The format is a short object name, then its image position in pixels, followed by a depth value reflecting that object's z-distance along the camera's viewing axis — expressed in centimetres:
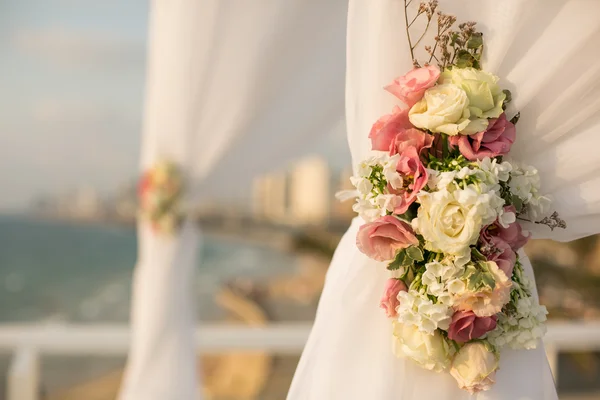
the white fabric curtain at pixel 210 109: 183
